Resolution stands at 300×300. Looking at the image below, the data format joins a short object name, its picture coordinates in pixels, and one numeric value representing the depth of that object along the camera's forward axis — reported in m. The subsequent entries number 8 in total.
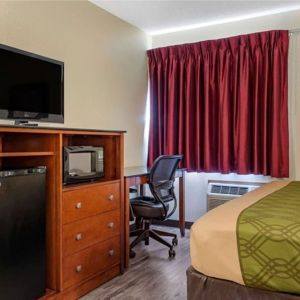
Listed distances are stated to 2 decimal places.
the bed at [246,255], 1.38
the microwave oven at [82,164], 2.33
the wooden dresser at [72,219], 2.18
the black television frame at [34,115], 2.21
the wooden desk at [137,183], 2.82
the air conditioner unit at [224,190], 3.85
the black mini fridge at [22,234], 1.86
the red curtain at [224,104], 3.59
